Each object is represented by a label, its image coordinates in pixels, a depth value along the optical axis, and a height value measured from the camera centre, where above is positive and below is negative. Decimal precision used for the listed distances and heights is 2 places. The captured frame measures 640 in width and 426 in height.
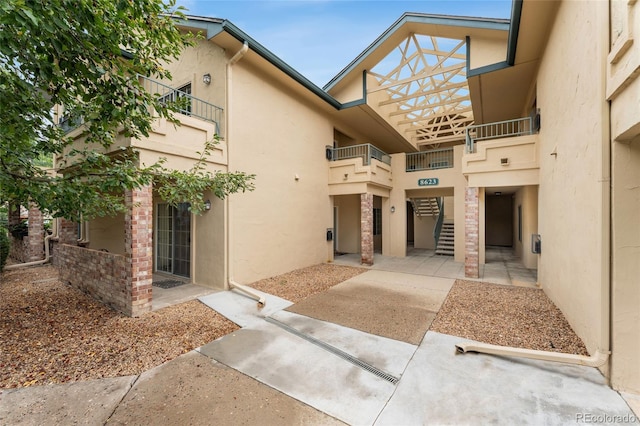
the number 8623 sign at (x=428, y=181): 11.03 +1.28
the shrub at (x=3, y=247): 8.60 -1.15
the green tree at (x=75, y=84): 2.57 +1.54
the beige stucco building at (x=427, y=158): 3.01 +1.32
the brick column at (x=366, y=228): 10.00 -0.64
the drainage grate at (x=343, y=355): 3.17 -2.02
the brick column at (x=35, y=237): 10.14 -1.00
